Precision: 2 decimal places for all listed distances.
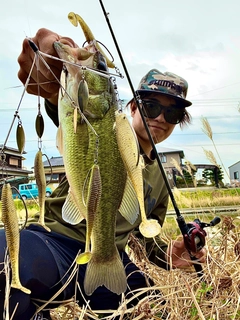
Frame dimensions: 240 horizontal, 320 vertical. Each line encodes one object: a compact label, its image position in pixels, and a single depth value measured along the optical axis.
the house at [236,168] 50.33
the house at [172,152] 41.57
